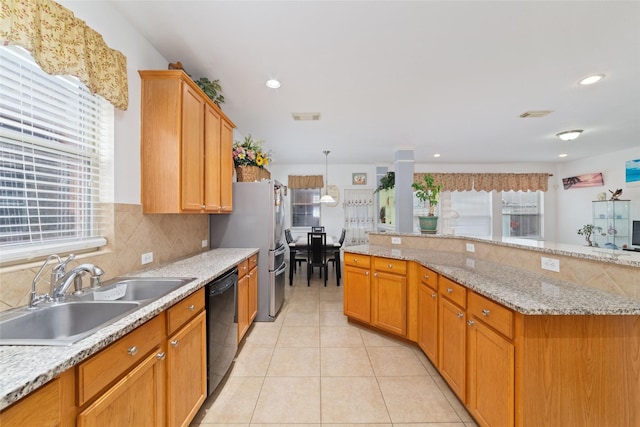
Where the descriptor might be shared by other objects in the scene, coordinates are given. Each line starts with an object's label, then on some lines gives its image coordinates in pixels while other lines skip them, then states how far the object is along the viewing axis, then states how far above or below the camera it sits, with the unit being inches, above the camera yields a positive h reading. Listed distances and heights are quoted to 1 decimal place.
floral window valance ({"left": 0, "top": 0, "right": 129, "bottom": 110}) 41.9 +32.9
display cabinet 185.3 -7.8
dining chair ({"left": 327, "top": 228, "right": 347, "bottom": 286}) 185.6 -30.3
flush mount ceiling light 149.6 +46.6
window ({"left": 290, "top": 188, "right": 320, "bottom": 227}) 255.4 +7.0
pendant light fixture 211.8 +37.9
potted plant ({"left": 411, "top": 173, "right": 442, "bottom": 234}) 114.7 +1.2
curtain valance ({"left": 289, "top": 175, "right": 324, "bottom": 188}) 248.2 +31.2
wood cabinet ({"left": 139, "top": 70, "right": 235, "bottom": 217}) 74.4 +21.9
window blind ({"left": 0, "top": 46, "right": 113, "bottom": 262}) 45.6 +11.5
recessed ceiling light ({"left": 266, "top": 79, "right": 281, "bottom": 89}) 95.7 +50.0
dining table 184.2 -24.8
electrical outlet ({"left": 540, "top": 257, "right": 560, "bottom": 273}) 62.0 -12.7
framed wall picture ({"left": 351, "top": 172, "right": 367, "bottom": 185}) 252.8 +35.5
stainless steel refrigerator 119.6 -7.5
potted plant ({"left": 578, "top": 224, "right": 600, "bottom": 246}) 204.8 -15.4
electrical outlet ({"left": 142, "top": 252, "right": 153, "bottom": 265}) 74.7 -12.9
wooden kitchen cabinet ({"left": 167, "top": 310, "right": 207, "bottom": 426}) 51.0 -34.9
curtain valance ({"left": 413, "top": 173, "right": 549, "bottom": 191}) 245.9 +31.2
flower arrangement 122.6 +29.0
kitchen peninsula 46.8 -24.9
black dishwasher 67.8 -32.8
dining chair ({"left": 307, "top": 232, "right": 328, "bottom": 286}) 176.2 -26.7
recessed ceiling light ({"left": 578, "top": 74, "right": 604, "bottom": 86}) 93.0 +49.9
